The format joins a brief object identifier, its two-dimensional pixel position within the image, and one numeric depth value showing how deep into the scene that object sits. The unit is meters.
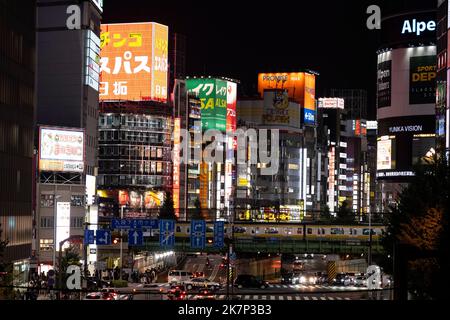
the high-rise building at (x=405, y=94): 173.62
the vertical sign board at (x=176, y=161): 178.00
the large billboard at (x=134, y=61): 171.50
